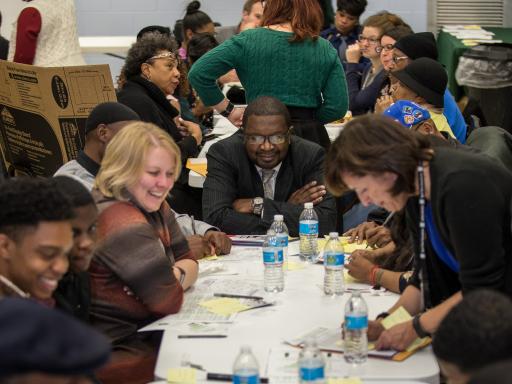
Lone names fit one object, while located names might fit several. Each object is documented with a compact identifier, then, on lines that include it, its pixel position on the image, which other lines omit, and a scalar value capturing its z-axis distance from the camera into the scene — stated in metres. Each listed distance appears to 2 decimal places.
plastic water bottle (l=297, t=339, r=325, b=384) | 3.69
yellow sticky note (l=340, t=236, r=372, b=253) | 6.11
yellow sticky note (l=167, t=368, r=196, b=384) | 4.00
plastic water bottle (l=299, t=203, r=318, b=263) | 5.97
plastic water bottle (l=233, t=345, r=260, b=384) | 3.67
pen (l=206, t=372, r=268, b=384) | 4.00
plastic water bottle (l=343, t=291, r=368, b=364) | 4.17
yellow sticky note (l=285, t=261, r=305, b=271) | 5.74
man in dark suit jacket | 6.76
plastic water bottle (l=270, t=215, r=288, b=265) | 5.93
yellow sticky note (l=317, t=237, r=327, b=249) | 6.27
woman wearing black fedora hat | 6.88
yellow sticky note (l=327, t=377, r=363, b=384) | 3.91
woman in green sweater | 7.41
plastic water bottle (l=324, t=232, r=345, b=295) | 5.12
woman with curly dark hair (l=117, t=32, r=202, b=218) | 8.61
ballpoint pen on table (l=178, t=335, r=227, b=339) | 4.52
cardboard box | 7.38
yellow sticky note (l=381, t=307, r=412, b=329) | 4.41
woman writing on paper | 3.95
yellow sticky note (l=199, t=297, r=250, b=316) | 4.88
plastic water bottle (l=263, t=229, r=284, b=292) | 5.23
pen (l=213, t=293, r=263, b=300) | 5.11
